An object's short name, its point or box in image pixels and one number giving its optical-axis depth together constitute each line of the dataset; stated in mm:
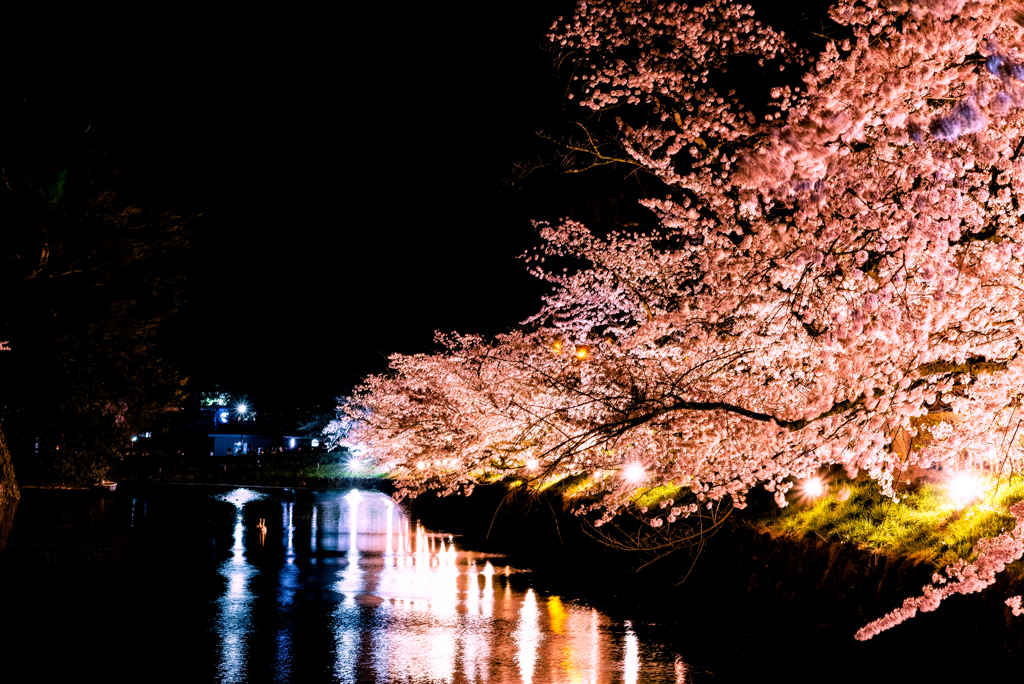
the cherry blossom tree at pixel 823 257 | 6891
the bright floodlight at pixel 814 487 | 12328
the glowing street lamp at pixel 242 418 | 93112
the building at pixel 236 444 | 96000
